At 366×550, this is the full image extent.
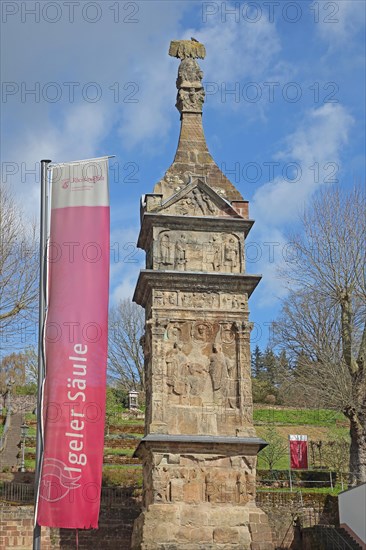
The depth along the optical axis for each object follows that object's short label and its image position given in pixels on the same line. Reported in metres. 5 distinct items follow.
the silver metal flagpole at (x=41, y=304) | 10.88
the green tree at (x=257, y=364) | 71.31
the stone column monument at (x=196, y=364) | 17.41
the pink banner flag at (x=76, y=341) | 12.95
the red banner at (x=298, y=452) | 31.56
